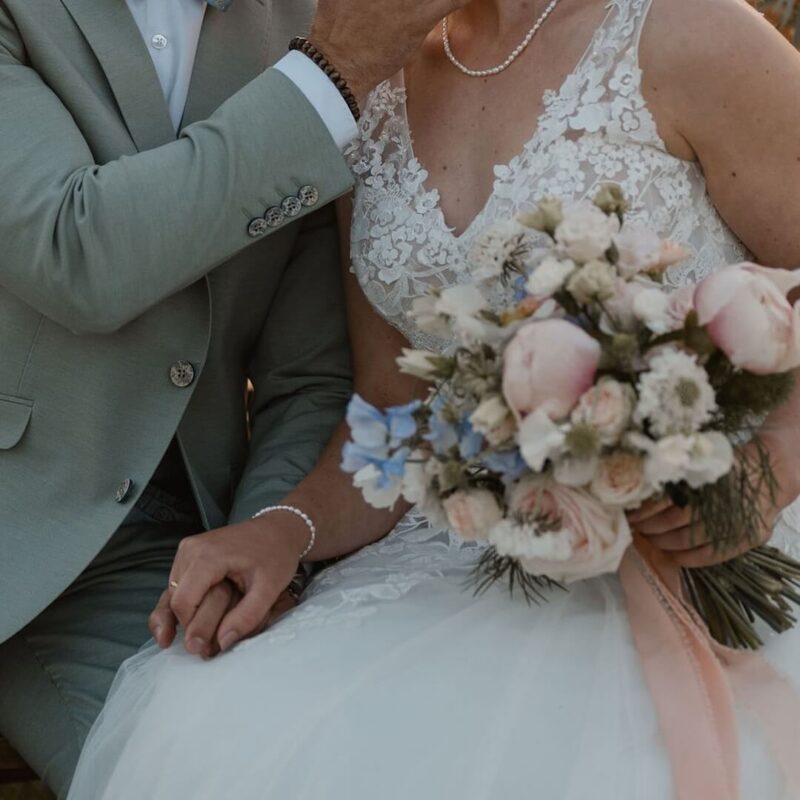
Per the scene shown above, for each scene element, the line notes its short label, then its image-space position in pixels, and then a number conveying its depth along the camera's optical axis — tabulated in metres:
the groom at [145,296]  1.88
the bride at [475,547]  1.54
